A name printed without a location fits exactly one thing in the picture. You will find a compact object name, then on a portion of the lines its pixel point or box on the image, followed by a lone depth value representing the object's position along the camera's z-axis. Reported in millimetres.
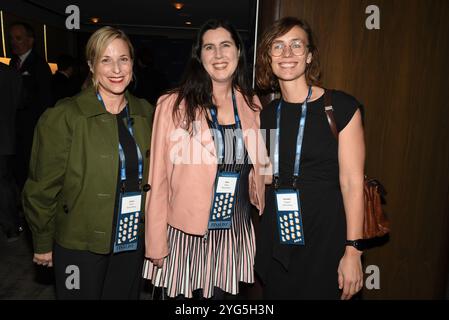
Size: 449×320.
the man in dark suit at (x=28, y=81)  3990
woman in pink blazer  1765
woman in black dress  1650
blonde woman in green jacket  1655
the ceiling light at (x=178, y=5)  8255
